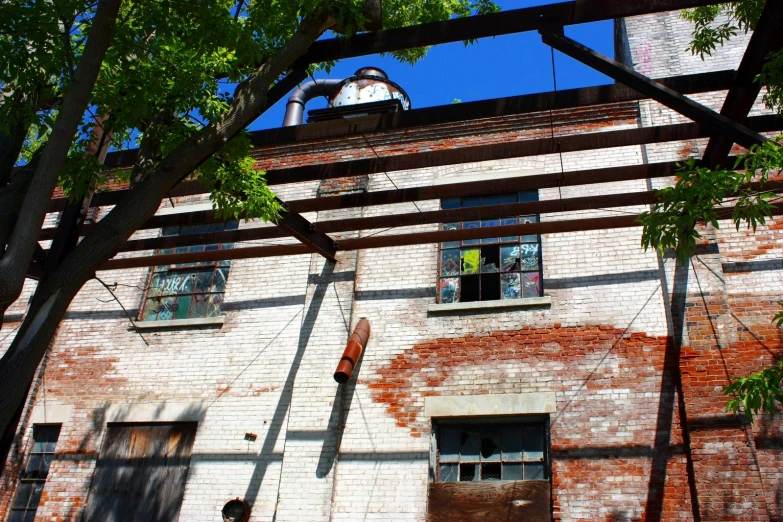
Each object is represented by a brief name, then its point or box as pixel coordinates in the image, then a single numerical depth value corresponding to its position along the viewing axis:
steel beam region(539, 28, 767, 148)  6.17
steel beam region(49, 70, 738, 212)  6.41
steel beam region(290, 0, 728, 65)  6.05
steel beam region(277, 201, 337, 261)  8.77
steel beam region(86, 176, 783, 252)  8.04
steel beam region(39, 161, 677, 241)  7.45
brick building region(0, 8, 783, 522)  8.08
